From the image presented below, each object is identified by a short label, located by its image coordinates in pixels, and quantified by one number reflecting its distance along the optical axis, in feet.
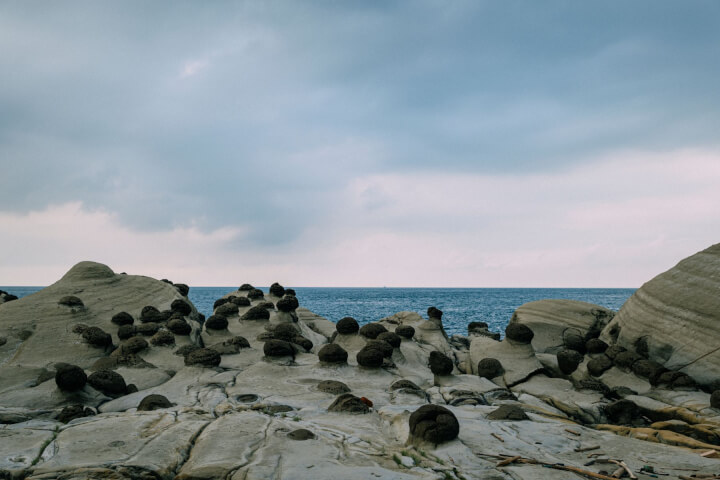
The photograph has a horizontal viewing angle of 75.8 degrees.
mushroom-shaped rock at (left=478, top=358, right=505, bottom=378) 44.70
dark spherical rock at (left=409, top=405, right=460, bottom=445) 23.72
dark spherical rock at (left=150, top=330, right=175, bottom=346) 46.14
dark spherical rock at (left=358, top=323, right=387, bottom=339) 50.52
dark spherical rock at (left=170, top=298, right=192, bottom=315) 56.24
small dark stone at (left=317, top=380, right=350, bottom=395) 35.08
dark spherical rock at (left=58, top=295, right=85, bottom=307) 52.11
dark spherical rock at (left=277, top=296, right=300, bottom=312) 58.54
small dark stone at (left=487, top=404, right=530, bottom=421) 28.48
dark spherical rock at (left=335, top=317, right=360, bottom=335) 52.26
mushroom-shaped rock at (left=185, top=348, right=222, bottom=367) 40.32
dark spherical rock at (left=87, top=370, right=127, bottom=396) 33.83
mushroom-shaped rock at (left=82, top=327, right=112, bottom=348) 45.55
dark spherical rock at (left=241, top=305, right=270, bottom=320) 56.34
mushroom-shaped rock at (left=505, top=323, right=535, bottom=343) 48.14
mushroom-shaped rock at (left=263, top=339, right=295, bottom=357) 42.52
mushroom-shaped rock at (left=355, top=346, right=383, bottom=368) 41.45
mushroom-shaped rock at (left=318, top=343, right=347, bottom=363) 41.06
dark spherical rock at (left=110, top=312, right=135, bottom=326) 50.78
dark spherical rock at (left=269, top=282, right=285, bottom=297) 70.13
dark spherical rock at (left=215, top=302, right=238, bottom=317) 57.98
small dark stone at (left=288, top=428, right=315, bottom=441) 23.47
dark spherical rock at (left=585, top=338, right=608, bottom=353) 46.65
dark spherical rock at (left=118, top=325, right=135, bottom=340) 47.83
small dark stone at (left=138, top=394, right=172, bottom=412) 29.35
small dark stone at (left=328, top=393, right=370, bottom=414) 29.76
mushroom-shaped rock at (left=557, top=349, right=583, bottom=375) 44.19
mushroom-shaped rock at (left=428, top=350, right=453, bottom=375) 40.70
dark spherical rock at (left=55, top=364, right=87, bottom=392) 31.53
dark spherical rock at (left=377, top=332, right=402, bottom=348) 47.70
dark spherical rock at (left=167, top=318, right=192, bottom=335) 48.57
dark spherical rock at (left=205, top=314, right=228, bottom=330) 52.31
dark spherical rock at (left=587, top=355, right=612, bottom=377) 43.37
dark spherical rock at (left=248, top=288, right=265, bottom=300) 68.18
